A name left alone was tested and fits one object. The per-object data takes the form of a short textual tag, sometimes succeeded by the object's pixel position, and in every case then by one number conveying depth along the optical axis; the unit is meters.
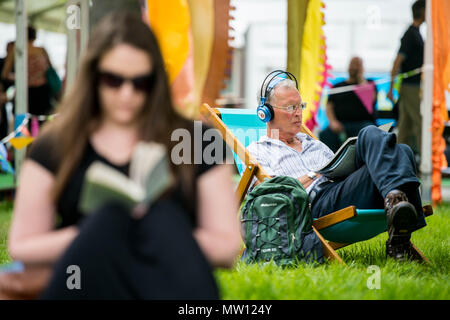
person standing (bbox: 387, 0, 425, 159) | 14.94
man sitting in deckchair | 6.46
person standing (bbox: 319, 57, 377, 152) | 15.55
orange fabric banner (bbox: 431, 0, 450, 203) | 12.37
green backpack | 6.88
